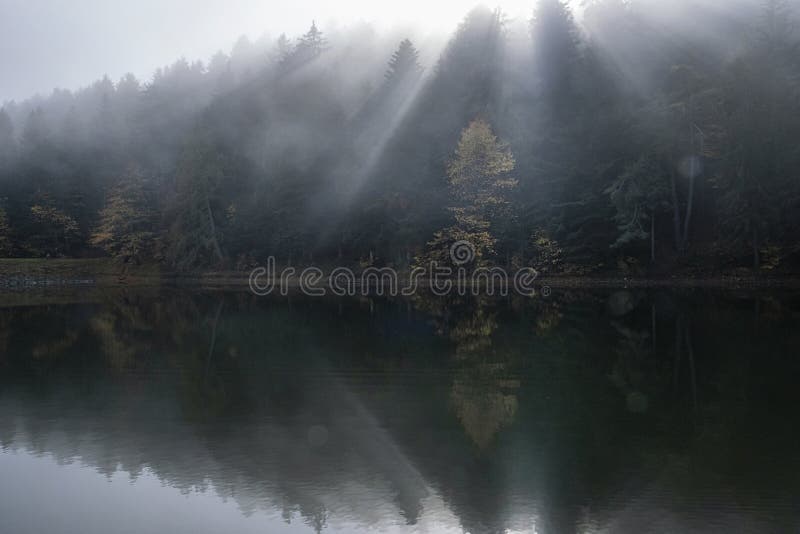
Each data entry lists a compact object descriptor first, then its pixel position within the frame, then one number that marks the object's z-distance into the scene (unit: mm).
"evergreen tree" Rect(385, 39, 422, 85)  58750
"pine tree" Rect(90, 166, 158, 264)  66188
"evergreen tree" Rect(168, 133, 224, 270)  60188
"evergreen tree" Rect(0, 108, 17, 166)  86406
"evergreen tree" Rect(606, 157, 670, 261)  42406
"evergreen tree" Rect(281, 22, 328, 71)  71062
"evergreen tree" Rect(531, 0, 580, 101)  53438
